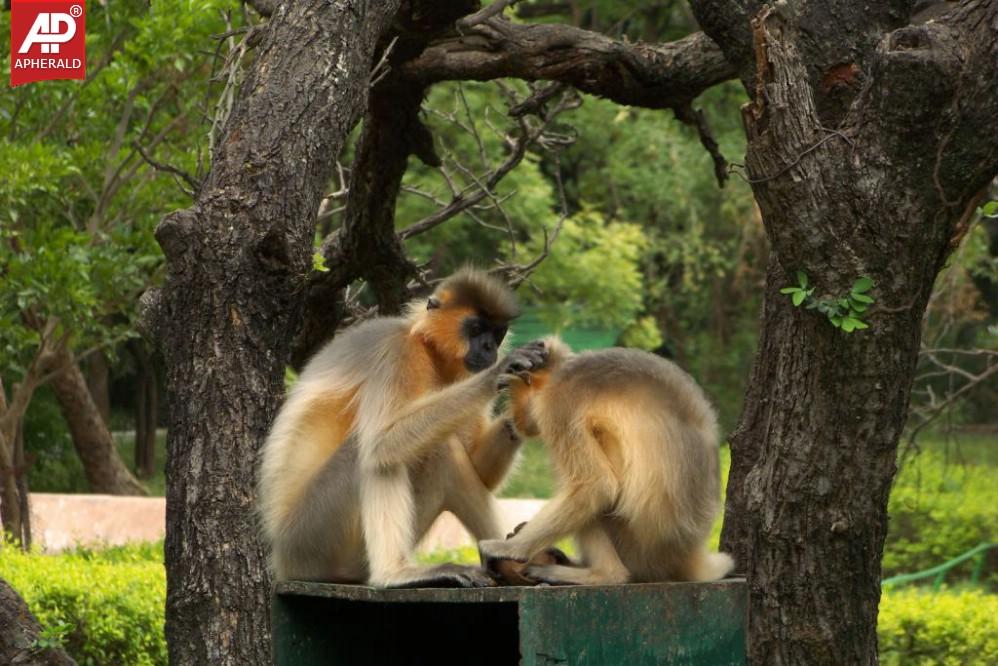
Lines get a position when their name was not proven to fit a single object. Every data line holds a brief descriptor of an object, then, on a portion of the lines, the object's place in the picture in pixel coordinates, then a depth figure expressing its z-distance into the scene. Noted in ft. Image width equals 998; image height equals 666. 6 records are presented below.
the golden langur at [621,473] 27.91
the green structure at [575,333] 128.06
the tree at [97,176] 55.88
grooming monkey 30.32
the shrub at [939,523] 73.87
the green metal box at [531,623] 24.90
